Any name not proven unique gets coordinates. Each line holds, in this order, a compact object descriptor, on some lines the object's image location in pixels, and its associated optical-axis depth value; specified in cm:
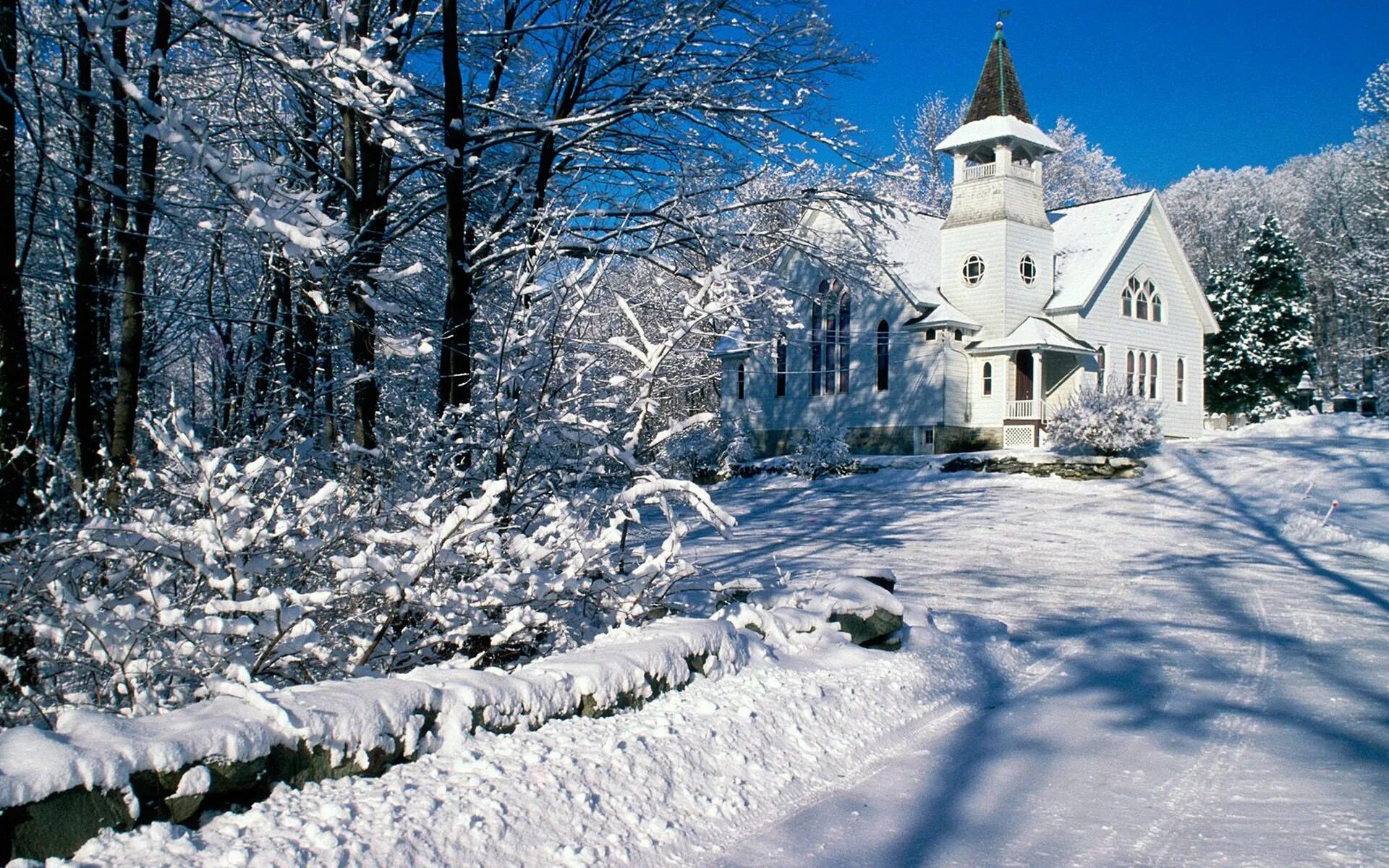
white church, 2856
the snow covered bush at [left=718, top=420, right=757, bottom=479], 2883
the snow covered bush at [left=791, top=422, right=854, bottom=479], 2686
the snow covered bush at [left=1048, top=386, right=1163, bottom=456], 2431
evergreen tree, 3778
